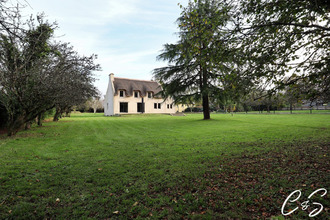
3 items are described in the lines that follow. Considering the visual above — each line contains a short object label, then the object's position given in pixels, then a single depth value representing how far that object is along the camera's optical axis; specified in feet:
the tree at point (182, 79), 58.64
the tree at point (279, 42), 16.48
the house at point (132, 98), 113.50
